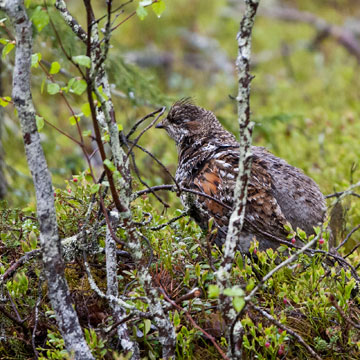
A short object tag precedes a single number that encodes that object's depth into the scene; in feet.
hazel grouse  31.09
